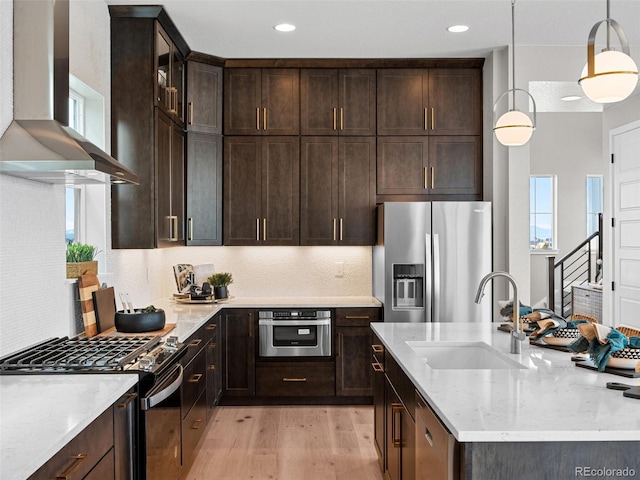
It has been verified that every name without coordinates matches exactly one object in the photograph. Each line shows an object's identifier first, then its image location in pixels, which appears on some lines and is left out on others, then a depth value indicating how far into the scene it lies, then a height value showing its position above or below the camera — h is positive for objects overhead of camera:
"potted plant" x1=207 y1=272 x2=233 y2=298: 5.18 -0.38
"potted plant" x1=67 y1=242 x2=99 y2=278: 3.29 -0.11
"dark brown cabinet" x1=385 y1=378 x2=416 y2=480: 2.50 -0.91
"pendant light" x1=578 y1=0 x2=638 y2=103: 2.10 +0.58
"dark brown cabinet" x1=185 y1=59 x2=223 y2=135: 5.06 +1.21
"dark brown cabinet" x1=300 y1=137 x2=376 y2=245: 5.33 +0.49
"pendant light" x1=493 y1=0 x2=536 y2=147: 3.20 +0.59
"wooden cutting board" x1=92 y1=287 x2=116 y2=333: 3.33 -0.38
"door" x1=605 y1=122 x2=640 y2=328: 6.05 +0.14
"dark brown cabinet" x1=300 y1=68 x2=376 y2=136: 5.33 +1.22
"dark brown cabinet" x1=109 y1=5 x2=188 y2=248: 3.98 +0.81
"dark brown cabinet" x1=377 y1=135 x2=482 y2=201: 5.31 +0.65
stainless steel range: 2.37 -0.53
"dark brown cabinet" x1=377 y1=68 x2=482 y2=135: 5.31 +1.21
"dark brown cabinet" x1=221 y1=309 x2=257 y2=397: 5.02 -0.94
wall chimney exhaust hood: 2.49 +0.64
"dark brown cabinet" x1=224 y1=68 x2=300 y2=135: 5.32 +1.22
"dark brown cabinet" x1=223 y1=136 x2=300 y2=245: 5.33 +0.48
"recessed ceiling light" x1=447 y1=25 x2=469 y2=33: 4.40 +1.55
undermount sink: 2.95 -0.57
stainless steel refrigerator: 4.88 -0.11
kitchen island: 1.62 -0.51
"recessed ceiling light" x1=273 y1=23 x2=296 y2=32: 4.39 +1.56
